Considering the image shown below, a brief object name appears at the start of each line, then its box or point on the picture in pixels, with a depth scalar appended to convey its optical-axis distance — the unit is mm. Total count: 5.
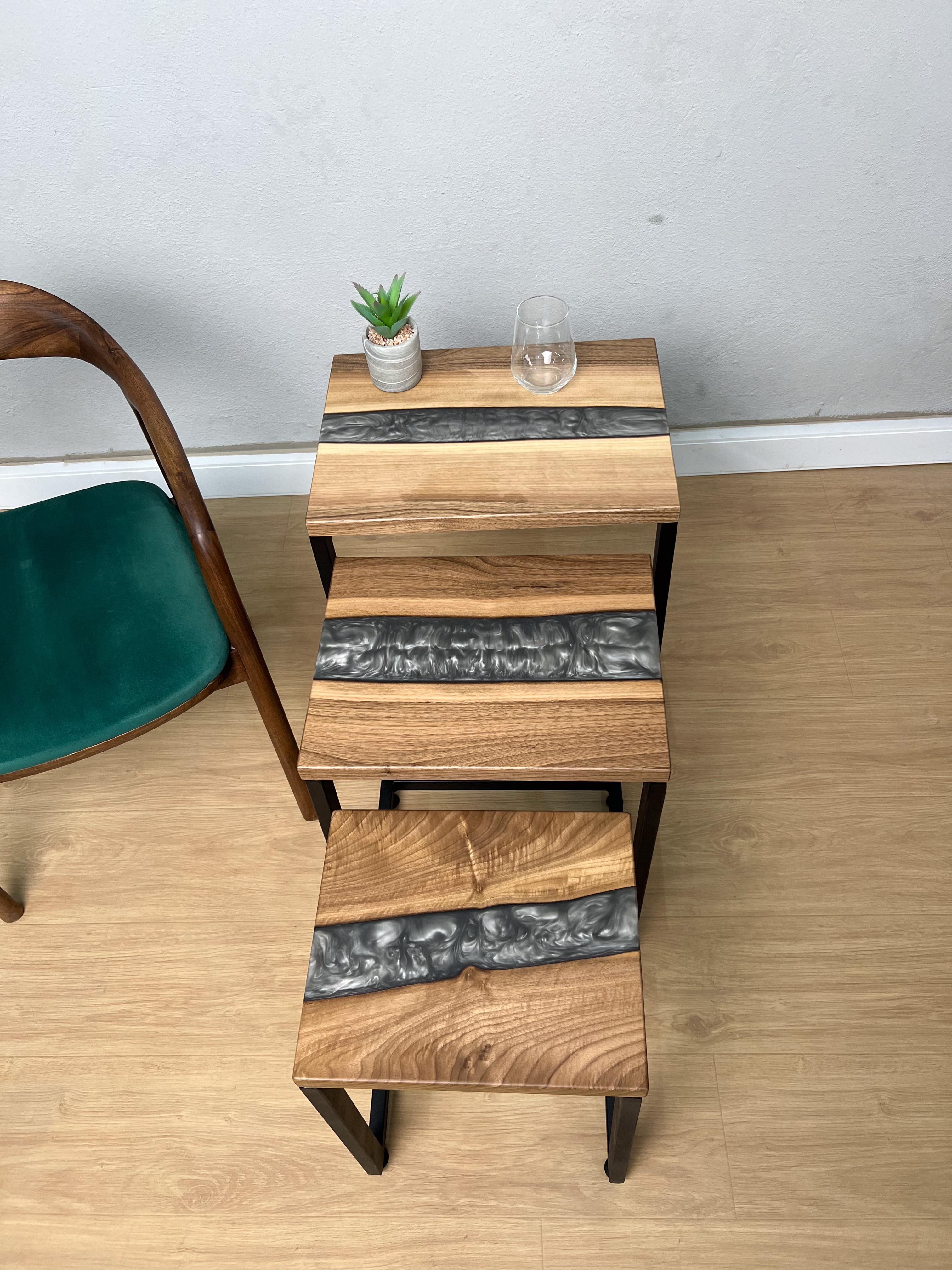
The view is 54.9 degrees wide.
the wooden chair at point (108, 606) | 1189
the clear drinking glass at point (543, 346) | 1320
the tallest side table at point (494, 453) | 1270
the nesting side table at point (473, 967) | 965
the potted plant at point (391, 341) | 1323
